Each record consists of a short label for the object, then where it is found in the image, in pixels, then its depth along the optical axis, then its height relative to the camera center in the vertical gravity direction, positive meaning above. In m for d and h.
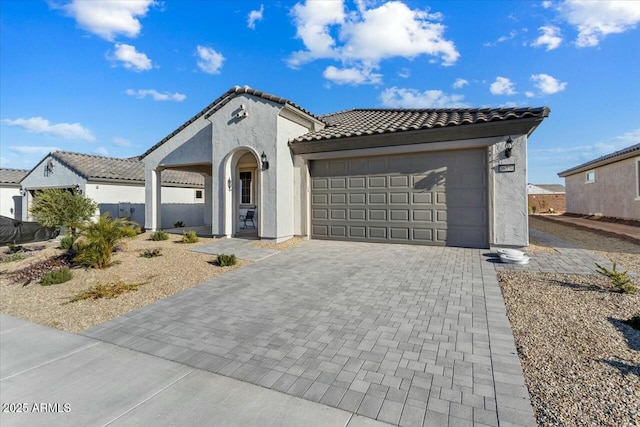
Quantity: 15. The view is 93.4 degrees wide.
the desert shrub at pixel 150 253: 9.08 -1.16
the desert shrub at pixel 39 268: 7.49 -1.37
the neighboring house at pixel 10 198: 21.09 +1.36
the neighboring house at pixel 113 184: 16.80 +1.91
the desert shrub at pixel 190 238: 11.06 -0.84
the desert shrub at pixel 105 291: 6.00 -1.53
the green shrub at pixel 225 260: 7.87 -1.19
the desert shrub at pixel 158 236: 11.81 -0.81
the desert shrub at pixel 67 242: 10.37 -0.92
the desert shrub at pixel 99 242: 8.01 -0.70
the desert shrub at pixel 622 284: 5.09 -1.25
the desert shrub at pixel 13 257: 9.94 -1.35
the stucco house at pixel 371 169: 8.49 +1.48
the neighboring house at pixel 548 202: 27.31 +0.87
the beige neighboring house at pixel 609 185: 14.80 +1.51
